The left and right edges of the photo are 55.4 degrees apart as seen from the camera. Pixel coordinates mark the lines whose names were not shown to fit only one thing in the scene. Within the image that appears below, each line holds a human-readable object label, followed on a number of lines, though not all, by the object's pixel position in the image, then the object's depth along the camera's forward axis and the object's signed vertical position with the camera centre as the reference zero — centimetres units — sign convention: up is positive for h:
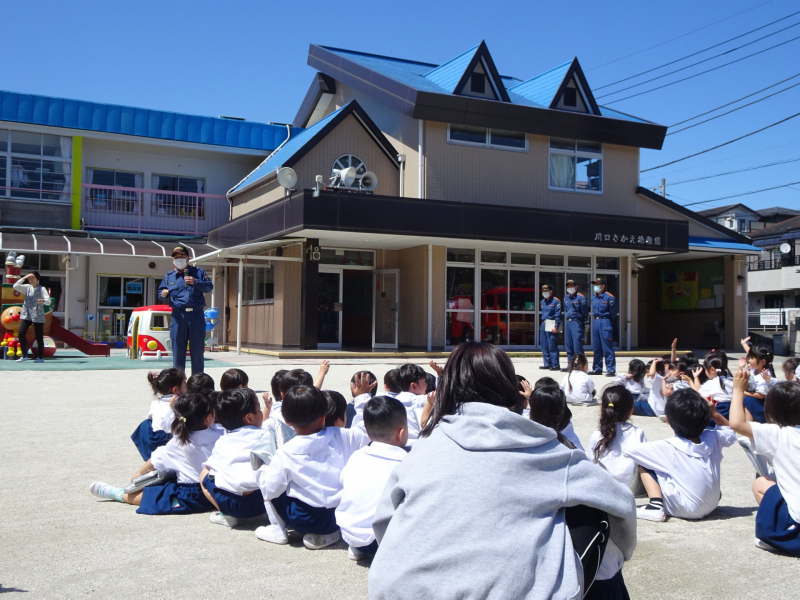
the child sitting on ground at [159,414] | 548 -72
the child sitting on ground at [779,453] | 397 -67
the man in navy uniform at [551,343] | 1487 -42
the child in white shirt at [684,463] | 474 -88
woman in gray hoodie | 195 -50
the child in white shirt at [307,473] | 412 -85
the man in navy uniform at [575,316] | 1484 +12
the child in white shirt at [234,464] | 445 -87
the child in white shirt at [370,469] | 373 -76
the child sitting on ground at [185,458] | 483 -91
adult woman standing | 1463 +20
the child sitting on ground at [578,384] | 982 -81
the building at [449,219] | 1828 +247
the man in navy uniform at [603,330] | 1397 -14
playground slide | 1681 -60
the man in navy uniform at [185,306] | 948 +12
